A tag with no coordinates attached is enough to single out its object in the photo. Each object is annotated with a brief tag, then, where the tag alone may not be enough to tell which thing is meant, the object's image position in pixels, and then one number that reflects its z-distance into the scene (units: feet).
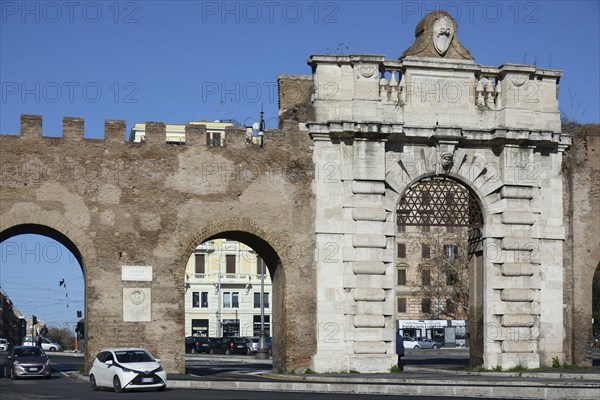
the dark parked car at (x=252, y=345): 185.88
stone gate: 98.12
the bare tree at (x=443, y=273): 214.90
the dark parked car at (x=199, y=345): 196.75
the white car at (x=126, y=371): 82.58
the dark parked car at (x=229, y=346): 193.57
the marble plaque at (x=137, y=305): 98.12
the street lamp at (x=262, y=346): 159.01
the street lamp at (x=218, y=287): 269.23
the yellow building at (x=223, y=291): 270.46
